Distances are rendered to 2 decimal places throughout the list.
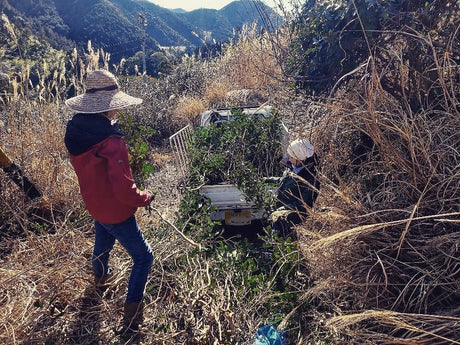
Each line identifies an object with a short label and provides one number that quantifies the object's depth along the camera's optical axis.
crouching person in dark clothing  3.59
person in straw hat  2.40
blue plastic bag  2.57
